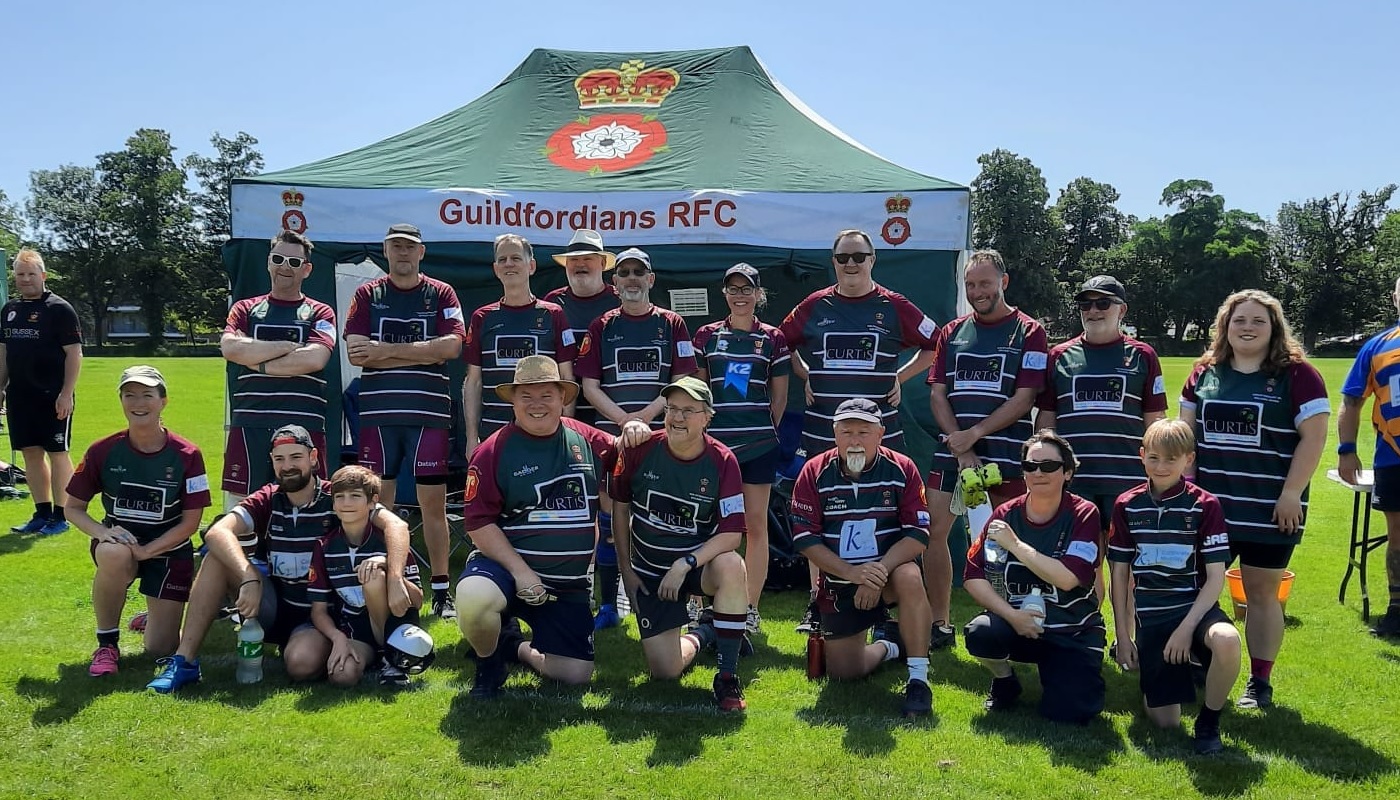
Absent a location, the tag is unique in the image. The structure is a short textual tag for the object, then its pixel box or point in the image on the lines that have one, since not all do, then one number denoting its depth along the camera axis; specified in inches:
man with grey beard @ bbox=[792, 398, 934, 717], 140.9
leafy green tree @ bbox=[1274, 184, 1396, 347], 2007.9
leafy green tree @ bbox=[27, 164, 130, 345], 1983.3
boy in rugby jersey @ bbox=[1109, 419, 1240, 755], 127.0
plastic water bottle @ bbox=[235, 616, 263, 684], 142.9
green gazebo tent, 221.5
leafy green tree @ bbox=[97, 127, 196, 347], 1946.4
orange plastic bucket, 172.9
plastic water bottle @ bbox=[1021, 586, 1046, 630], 133.3
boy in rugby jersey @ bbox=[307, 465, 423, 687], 144.1
